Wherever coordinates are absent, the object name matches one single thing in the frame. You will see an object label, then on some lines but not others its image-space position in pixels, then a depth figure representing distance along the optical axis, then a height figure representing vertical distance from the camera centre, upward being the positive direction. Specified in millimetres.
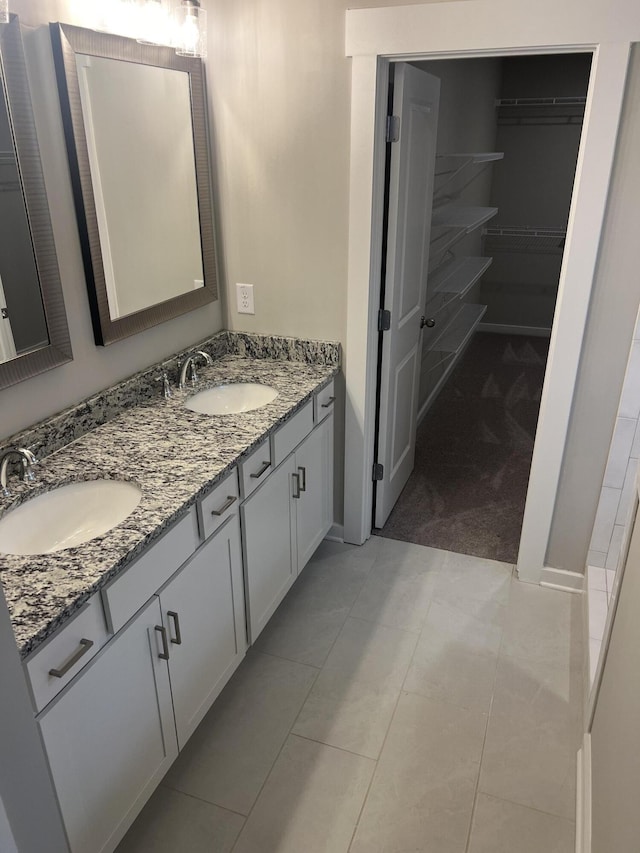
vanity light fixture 2012 +408
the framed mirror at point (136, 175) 1829 -28
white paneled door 2443 -397
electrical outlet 2656 -516
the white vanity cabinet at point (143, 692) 1371 -1207
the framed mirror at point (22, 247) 1583 -201
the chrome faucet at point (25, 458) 1688 -732
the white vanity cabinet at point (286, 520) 2120 -1226
